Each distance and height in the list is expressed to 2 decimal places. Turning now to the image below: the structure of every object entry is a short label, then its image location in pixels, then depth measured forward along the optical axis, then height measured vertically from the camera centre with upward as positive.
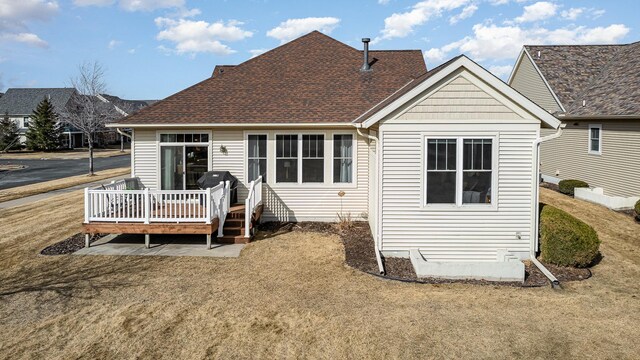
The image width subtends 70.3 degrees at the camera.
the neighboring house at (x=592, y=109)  16.30 +2.07
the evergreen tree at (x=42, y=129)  53.66 +3.50
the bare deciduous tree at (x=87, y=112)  34.69 +3.89
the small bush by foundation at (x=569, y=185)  18.19 -0.98
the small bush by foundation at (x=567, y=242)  9.87 -1.80
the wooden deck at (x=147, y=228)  11.20 -1.70
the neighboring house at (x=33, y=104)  60.65 +7.40
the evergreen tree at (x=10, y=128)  42.56 +3.32
